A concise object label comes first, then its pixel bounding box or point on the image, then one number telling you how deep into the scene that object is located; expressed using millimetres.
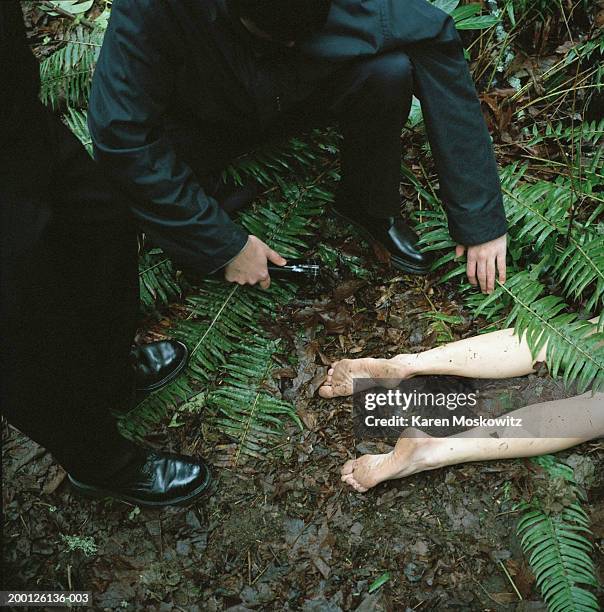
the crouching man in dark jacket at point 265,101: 2053
